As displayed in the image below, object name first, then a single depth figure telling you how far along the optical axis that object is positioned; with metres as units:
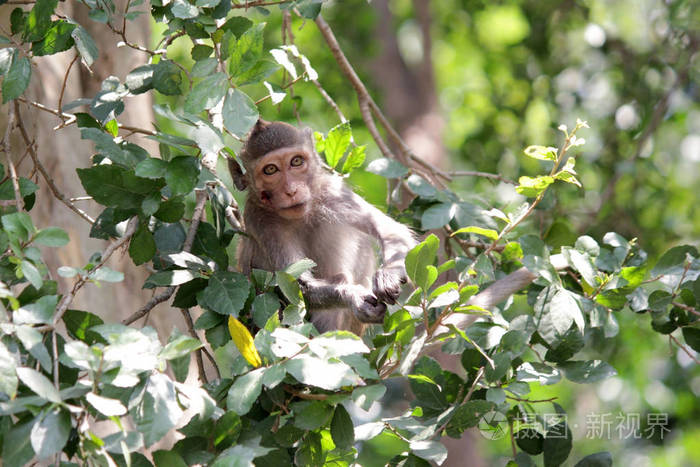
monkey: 8.34
